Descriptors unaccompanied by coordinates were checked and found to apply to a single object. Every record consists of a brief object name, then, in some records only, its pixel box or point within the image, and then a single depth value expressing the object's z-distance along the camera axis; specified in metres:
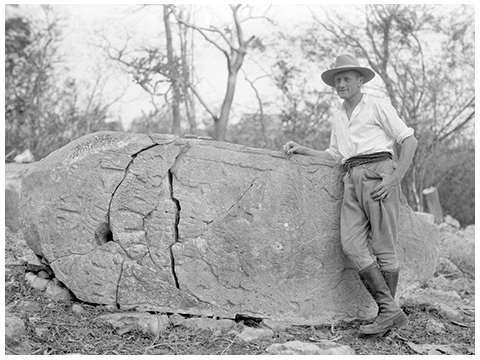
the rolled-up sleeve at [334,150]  3.73
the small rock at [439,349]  3.38
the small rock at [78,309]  3.48
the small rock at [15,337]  3.03
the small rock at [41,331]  3.23
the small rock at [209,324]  3.45
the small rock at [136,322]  3.33
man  3.34
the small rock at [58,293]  3.61
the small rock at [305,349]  3.18
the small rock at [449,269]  5.69
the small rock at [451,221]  9.68
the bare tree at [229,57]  10.92
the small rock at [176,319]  3.46
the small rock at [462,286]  5.13
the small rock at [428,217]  7.81
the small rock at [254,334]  3.33
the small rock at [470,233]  7.55
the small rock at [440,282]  5.04
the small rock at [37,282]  3.71
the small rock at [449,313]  4.01
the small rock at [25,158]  7.52
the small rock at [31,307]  3.50
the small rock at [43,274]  3.79
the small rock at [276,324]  3.50
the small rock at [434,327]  3.69
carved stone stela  3.51
